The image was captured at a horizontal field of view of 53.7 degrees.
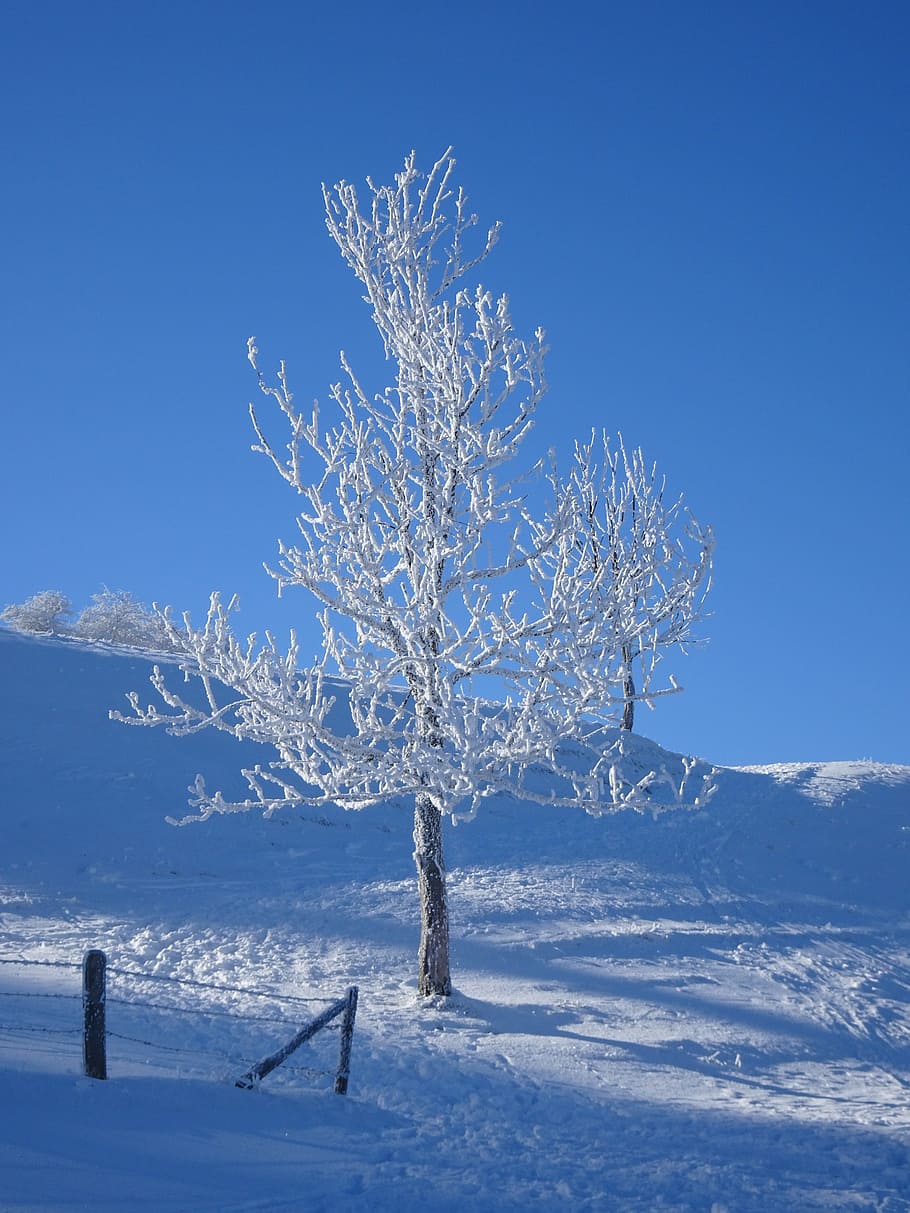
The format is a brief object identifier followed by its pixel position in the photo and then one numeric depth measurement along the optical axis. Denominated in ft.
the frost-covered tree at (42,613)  159.74
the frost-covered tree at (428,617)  32.17
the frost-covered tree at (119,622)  162.20
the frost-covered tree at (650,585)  33.60
